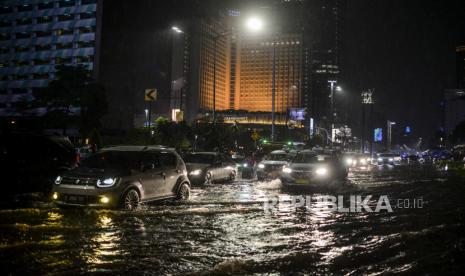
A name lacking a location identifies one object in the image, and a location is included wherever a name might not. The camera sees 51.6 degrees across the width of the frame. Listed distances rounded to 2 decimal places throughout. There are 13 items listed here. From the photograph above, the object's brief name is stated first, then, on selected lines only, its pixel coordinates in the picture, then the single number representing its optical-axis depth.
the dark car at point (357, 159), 48.97
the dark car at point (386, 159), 55.69
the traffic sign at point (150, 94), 23.76
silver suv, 11.14
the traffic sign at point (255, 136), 33.51
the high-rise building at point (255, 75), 185.88
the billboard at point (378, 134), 135.62
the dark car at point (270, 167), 24.44
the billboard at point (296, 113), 75.75
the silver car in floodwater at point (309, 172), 18.88
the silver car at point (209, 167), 20.33
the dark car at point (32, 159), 12.84
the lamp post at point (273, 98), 39.64
